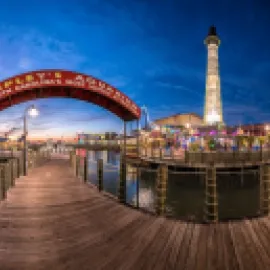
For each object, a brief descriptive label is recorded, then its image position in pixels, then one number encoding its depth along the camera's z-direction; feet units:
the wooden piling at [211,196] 20.22
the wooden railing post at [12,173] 33.27
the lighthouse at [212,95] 163.22
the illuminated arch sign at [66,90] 29.27
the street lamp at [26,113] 46.85
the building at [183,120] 122.42
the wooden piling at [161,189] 21.47
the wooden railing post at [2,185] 25.95
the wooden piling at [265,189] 22.47
